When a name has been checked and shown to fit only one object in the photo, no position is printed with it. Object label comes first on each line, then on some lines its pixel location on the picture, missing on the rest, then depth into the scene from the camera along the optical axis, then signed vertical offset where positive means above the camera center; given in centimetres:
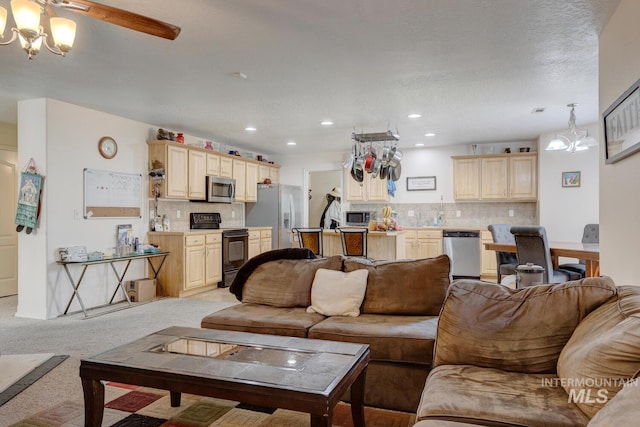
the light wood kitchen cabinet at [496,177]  697 +64
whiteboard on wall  512 +27
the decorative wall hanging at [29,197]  460 +19
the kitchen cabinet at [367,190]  791 +47
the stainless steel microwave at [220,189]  664 +42
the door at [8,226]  607 -17
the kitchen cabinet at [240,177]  735 +68
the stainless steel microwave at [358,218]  804 -8
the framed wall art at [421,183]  791 +60
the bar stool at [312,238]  561 -33
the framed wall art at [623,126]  229 +55
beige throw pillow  288 -57
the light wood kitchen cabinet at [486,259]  695 -78
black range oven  670 -62
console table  475 -69
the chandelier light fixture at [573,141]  455 +82
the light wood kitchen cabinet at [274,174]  852 +86
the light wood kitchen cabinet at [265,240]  761 -49
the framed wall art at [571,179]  647 +55
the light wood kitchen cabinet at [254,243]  731 -52
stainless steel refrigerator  795 +4
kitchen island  557 -42
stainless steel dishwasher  700 -64
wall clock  525 +88
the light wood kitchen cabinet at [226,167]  699 +82
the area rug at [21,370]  272 -116
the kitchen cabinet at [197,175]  631 +62
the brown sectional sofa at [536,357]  135 -56
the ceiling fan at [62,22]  197 +100
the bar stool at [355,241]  534 -36
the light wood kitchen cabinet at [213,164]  669 +83
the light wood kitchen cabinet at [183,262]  583 -69
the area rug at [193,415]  225 -115
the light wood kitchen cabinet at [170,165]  588 +72
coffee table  161 -69
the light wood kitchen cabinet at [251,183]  770 +60
